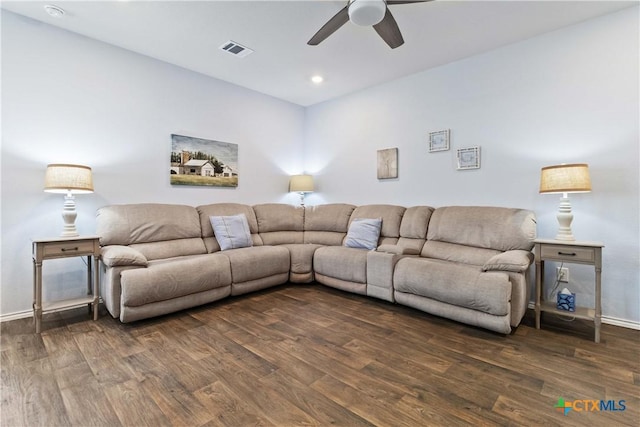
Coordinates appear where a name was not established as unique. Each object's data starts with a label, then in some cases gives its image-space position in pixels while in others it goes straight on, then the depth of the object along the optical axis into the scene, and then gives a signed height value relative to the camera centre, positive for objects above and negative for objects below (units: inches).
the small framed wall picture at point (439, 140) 139.6 +32.9
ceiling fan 75.7 +54.2
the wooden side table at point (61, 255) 93.0 -15.0
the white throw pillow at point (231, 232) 139.5 -10.8
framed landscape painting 144.7 +24.6
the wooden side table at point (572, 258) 88.4 -15.4
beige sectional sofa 94.4 -19.7
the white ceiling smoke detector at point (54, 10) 98.6 +67.6
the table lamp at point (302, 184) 185.5 +15.9
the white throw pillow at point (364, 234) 141.5 -12.0
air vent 121.3 +67.8
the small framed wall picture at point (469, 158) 130.9 +23.0
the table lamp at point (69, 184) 99.0 +8.7
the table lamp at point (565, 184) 93.6 +8.1
